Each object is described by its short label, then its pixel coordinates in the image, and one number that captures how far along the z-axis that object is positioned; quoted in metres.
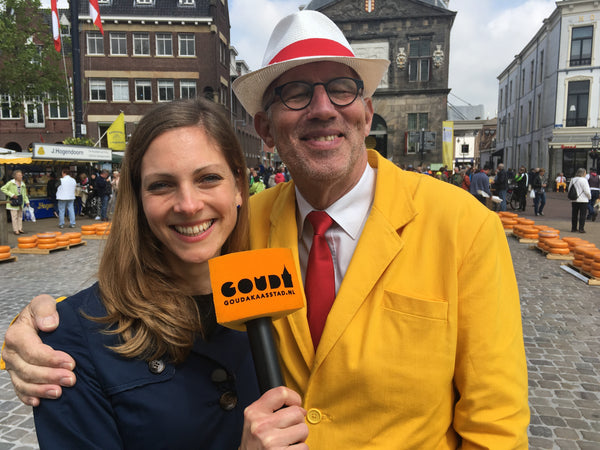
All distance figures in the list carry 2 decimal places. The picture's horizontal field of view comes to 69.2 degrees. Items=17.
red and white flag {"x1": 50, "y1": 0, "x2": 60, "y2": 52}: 15.16
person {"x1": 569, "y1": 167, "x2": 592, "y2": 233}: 12.28
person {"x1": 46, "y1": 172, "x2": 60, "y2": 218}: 17.45
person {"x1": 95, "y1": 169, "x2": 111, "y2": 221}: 16.86
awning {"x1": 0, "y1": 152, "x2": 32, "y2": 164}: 15.35
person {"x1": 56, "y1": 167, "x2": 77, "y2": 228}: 14.17
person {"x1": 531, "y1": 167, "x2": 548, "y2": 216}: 17.48
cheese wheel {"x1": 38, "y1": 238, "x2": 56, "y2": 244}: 10.96
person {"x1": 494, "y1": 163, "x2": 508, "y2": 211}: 17.25
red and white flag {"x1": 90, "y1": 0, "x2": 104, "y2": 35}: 15.46
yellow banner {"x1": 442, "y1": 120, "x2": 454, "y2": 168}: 25.28
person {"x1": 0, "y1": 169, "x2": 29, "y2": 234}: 12.61
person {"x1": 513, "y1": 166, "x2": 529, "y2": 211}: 18.56
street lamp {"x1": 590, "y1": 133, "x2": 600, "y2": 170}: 27.28
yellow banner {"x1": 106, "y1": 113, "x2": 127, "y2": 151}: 18.91
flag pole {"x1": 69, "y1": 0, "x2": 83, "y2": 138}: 14.70
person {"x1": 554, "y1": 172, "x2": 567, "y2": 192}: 31.39
